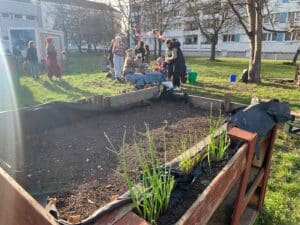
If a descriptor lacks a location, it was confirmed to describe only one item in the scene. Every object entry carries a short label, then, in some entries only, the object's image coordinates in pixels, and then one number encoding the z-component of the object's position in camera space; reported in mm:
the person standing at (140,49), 12977
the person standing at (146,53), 13548
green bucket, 11408
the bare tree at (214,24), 26438
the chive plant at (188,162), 1913
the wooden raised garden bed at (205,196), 1235
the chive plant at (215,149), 2129
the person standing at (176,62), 9547
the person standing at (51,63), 11531
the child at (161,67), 11004
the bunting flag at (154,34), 14973
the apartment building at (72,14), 41156
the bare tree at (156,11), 27984
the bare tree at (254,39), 11039
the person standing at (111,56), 12245
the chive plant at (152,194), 1390
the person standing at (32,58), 12094
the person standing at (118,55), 11391
